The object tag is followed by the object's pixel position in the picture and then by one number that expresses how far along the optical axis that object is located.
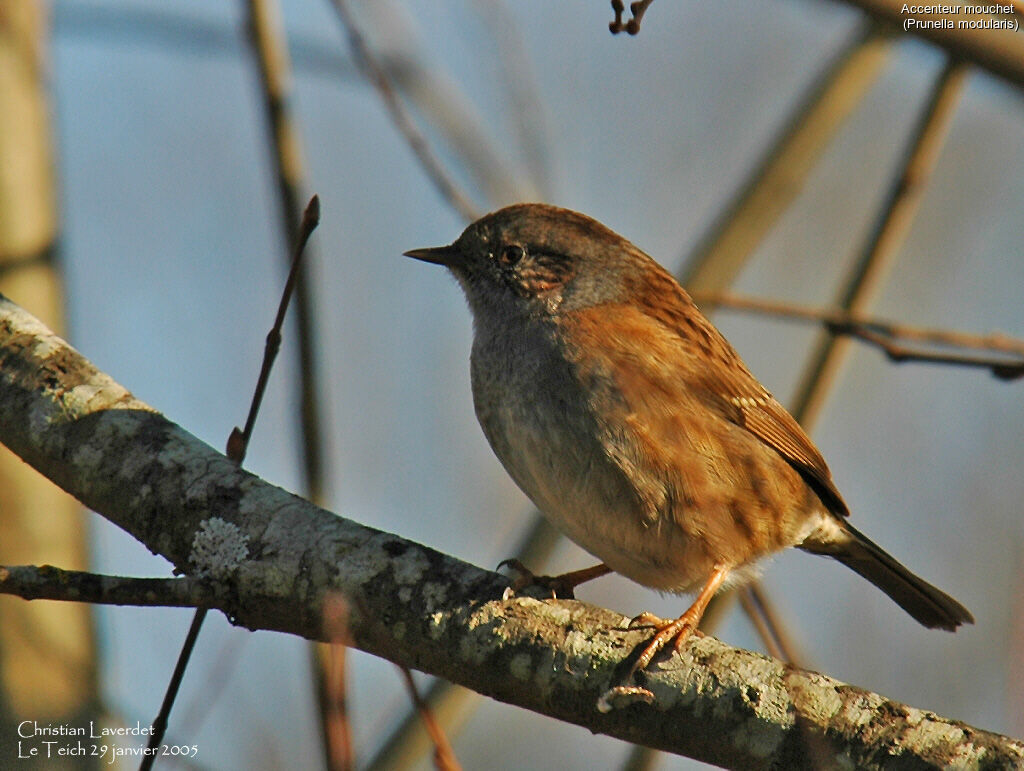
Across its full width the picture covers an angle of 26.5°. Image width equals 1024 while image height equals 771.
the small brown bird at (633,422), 7.42
